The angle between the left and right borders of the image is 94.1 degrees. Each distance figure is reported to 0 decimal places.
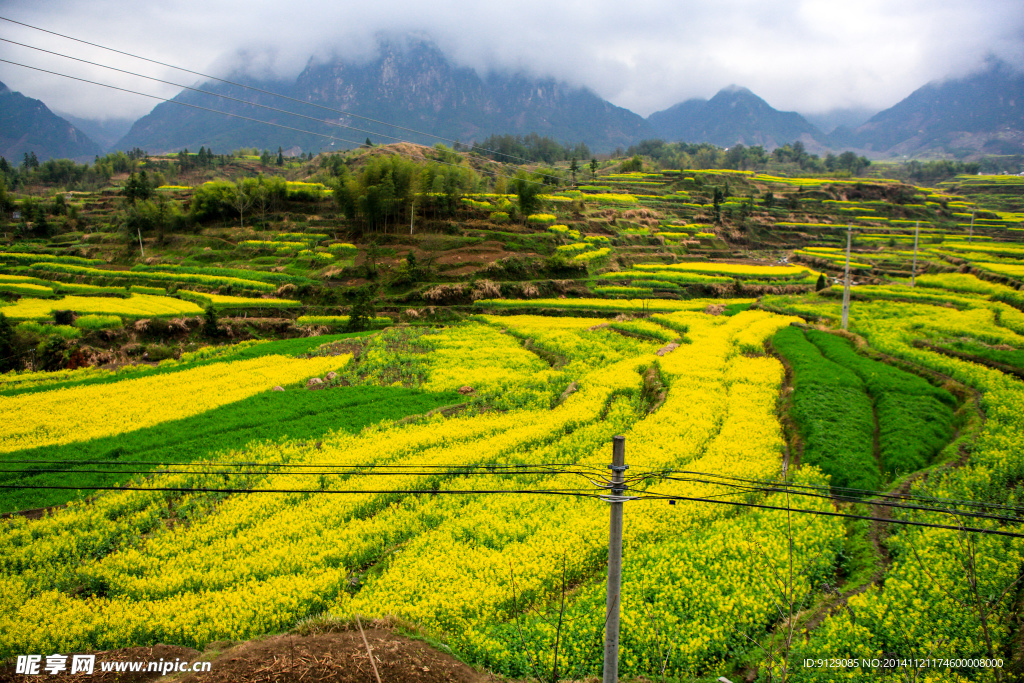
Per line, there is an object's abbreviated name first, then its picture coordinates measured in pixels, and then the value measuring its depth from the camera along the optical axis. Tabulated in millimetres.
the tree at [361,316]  38031
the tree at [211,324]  34188
